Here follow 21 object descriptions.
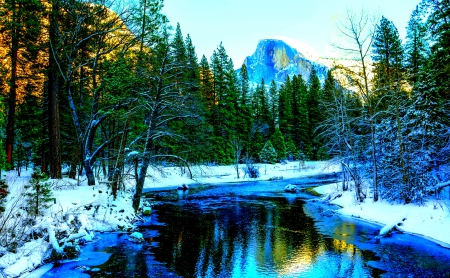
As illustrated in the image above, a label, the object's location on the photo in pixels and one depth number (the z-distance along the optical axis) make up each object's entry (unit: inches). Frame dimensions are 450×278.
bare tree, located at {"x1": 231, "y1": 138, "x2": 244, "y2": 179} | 1610.5
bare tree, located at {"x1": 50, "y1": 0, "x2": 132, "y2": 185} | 623.8
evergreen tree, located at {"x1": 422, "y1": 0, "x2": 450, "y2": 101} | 598.3
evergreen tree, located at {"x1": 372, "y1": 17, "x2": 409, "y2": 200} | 595.8
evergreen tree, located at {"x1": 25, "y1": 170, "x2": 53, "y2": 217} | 368.0
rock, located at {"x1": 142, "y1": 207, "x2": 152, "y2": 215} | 641.8
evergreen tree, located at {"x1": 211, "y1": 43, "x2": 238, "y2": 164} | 1774.1
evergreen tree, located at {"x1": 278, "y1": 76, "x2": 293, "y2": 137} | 2357.3
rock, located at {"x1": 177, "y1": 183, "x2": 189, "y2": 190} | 1156.3
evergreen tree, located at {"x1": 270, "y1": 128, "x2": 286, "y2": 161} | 2018.9
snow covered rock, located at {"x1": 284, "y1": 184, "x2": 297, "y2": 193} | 1036.8
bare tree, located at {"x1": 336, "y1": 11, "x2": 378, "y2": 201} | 647.1
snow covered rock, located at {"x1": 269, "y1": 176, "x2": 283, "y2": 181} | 1490.8
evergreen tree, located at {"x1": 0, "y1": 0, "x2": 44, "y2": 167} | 600.1
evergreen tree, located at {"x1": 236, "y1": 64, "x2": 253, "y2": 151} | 1991.9
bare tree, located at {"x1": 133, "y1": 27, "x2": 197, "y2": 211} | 597.6
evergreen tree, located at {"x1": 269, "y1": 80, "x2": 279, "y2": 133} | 2469.5
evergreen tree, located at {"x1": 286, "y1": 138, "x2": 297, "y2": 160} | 2145.8
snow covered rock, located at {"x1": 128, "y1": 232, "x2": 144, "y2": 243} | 445.3
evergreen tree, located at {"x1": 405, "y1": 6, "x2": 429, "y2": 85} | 1264.0
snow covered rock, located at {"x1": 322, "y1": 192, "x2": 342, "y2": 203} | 842.0
